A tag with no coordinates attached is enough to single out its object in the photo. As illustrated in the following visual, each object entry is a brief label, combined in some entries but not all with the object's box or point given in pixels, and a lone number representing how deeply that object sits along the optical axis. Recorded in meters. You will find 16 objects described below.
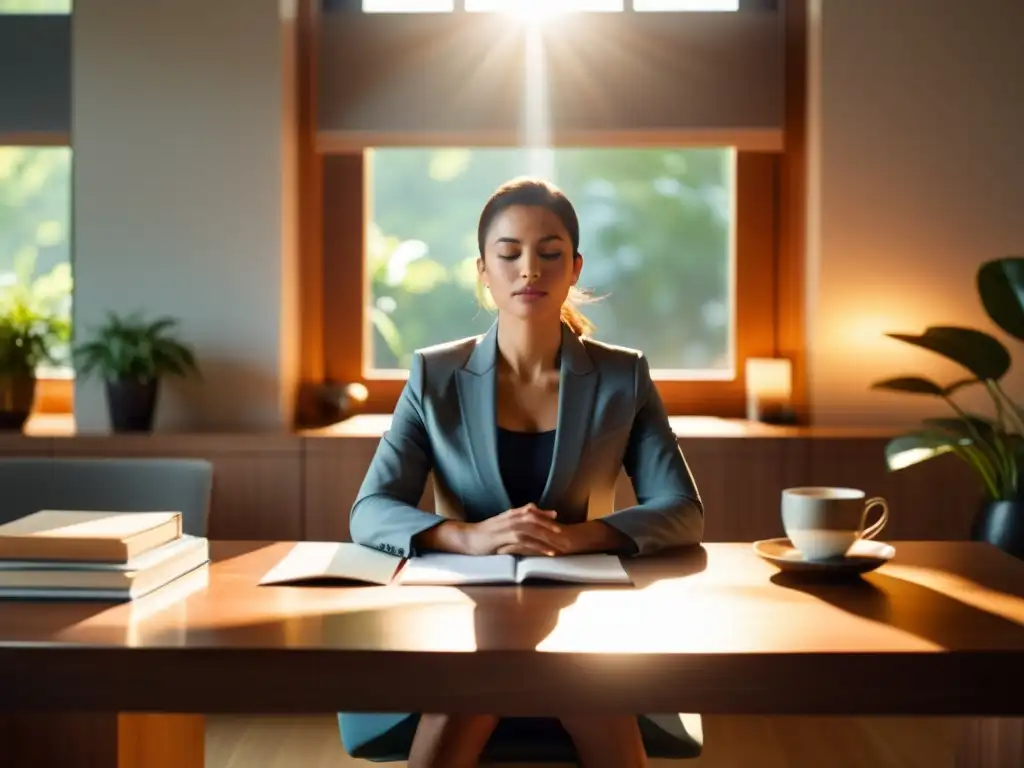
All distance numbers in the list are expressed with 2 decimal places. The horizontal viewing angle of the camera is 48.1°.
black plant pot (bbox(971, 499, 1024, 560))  2.97
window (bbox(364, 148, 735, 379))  3.78
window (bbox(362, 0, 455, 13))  3.74
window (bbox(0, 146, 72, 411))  3.91
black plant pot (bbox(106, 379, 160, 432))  3.37
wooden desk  1.17
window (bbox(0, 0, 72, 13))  3.74
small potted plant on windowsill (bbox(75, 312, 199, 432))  3.34
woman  1.99
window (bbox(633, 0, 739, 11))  3.69
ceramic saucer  1.55
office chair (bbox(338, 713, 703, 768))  1.72
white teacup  1.54
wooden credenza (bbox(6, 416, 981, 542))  3.27
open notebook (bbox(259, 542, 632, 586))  1.52
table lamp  3.56
